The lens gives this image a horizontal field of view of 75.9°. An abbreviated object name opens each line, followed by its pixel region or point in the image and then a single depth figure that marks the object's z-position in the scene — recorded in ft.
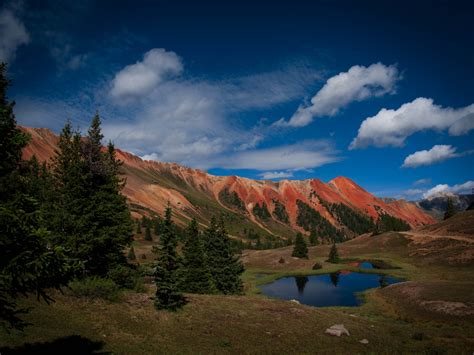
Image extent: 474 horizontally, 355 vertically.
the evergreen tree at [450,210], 419.87
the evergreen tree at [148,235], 464.65
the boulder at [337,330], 94.12
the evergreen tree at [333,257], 337.93
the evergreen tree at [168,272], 100.66
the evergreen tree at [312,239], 511.40
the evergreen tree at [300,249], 358.62
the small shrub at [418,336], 97.19
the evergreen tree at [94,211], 95.55
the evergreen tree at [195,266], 144.97
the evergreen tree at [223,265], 169.99
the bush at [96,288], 93.81
